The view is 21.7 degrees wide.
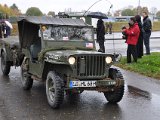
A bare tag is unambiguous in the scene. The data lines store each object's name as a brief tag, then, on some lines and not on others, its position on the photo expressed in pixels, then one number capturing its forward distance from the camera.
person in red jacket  13.82
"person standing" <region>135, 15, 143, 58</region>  15.28
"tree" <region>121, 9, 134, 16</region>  99.88
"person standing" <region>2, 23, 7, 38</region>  24.81
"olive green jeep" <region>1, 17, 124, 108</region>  8.19
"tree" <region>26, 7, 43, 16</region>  69.34
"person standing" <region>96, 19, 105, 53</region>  17.48
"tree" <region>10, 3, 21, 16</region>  109.22
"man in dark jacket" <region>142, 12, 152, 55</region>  16.27
